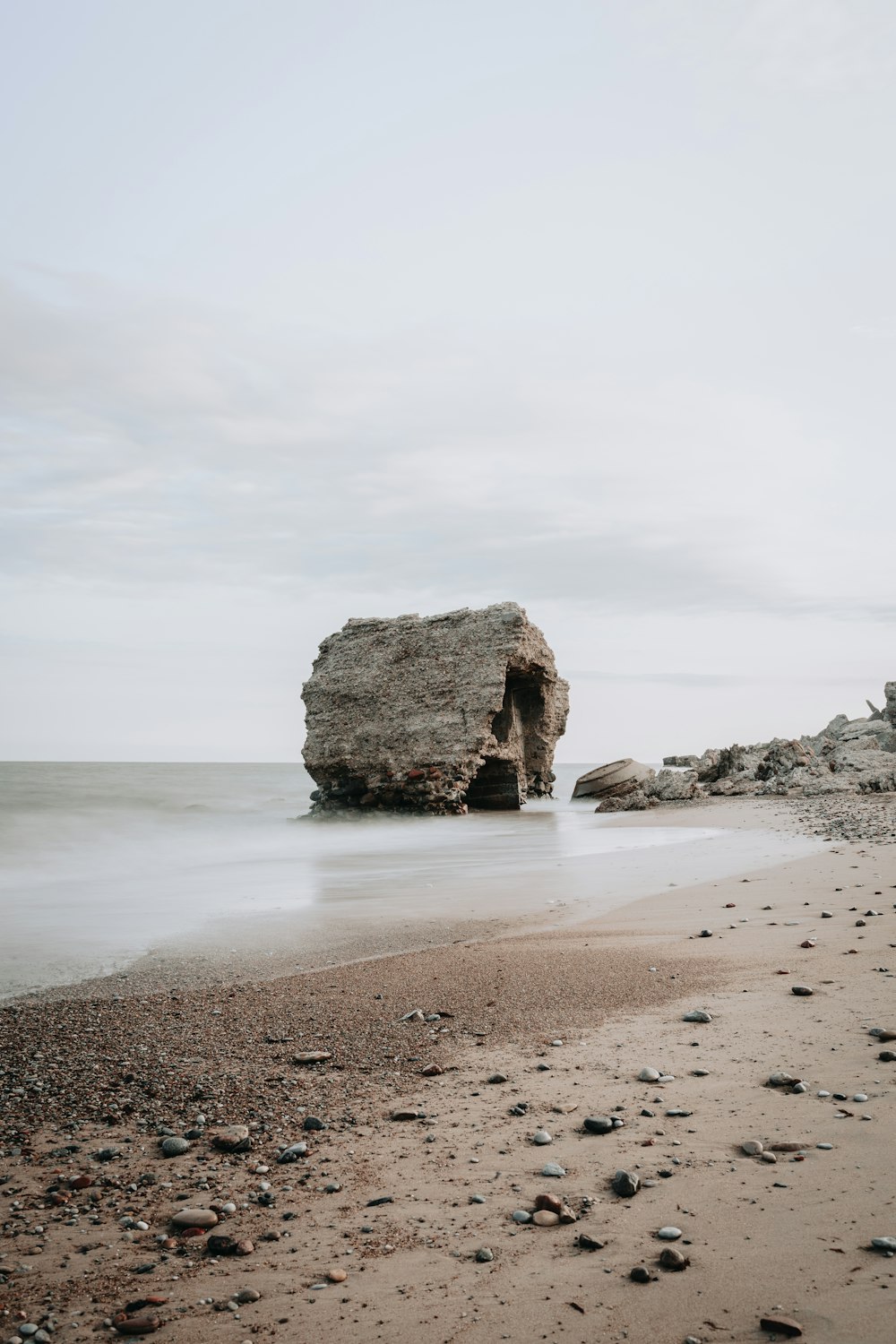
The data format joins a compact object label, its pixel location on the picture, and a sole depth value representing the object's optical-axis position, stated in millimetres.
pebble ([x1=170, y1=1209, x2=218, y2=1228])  2436
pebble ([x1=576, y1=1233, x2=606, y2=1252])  2240
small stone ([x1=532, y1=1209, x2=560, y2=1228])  2359
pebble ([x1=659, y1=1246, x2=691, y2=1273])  2133
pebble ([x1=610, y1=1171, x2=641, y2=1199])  2482
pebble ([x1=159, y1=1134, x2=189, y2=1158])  2873
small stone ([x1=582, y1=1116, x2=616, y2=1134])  2877
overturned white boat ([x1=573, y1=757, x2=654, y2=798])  21625
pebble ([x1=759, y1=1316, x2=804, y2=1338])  1875
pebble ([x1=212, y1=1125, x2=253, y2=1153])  2883
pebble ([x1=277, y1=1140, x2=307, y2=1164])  2805
